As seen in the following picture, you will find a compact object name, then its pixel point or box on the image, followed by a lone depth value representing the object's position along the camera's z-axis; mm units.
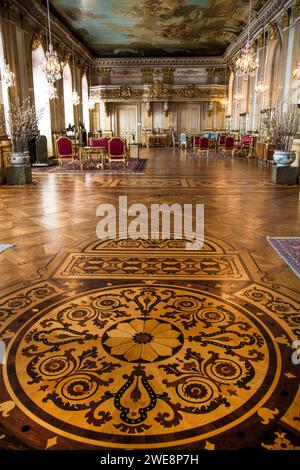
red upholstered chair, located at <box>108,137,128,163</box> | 11319
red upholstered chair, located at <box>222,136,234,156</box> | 15062
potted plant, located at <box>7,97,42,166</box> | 8055
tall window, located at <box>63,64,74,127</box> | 16609
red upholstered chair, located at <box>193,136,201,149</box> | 15958
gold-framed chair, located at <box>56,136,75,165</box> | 11375
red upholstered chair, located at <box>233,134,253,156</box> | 14581
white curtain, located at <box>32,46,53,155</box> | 12445
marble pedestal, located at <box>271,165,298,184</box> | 7832
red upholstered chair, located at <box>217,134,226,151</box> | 15946
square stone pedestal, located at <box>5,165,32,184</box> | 7973
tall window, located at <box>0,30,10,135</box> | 9117
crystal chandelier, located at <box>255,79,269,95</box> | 12039
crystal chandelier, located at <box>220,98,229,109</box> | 21586
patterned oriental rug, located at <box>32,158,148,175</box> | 10156
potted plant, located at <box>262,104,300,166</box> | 7926
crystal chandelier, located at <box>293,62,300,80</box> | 8930
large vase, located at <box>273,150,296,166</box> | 7906
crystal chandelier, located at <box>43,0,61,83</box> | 9133
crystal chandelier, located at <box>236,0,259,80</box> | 9516
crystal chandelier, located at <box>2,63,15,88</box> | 8898
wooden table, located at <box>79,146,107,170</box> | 11000
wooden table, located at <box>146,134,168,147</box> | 21903
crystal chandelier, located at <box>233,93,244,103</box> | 16406
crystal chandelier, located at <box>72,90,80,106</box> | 15320
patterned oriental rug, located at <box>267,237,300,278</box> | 3254
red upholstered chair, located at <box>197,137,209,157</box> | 15555
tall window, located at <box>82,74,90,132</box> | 21203
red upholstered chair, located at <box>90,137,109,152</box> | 11992
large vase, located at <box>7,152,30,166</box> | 8016
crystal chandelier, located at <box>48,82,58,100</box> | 10936
